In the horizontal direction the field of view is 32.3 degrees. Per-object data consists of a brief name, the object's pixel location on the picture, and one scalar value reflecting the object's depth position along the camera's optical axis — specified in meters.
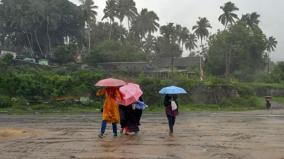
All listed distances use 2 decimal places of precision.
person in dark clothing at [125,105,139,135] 15.86
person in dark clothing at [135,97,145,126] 16.10
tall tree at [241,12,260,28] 84.69
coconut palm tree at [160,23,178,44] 83.31
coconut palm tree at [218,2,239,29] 82.76
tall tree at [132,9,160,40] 88.44
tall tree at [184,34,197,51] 99.38
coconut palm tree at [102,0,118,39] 82.81
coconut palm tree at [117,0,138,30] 83.50
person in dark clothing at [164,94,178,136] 15.89
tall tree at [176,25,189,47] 96.00
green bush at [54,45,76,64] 59.34
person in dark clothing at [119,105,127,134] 15.88
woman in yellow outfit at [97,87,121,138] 14.77
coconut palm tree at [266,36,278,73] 106.26
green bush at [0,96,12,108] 33.34
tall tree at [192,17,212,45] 91.62
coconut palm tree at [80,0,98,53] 83.00
